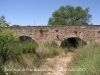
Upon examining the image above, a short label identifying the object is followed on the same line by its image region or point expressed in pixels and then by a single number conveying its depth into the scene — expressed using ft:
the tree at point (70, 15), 85.10
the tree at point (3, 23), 22.36
